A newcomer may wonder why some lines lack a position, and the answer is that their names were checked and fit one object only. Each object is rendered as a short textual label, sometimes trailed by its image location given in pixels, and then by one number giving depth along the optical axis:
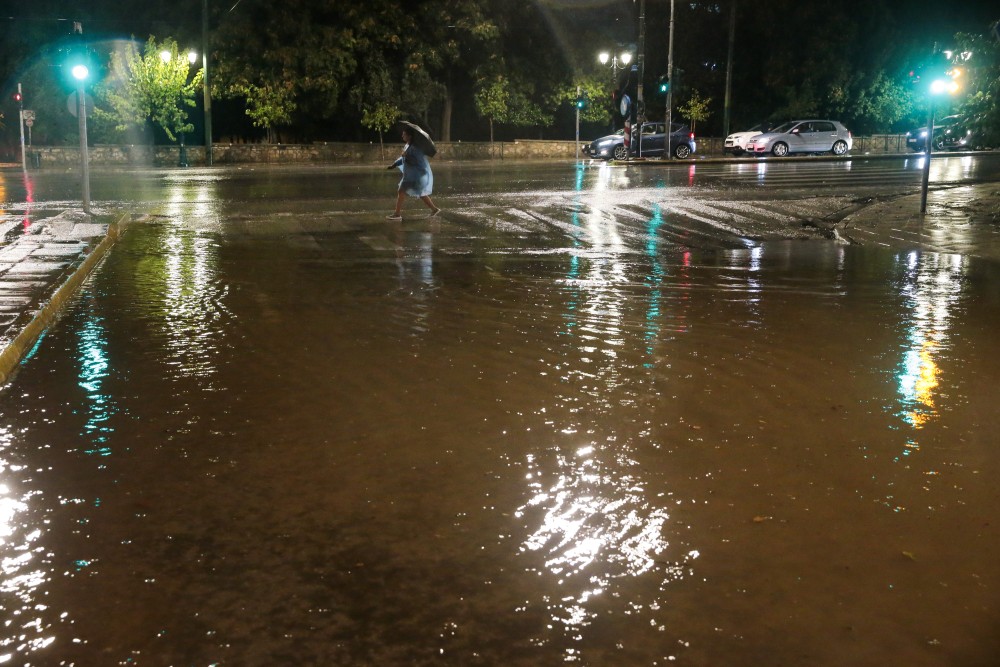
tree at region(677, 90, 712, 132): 56.53
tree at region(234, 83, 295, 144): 46.19
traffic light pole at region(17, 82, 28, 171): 40.22
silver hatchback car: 46.94
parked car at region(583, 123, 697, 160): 45.16
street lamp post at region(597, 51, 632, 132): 47.50
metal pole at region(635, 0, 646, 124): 38.70
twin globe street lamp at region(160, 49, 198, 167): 42.47
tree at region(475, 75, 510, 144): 49.22
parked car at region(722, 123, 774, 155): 47.78
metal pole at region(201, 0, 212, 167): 43.23
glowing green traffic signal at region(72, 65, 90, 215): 17.02
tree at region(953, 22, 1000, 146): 17.27
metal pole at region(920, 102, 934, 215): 17.75
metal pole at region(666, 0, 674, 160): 41.09
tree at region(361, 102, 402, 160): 47.66
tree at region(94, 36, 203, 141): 43.50
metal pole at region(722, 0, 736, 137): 51.31
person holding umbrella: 17.62
